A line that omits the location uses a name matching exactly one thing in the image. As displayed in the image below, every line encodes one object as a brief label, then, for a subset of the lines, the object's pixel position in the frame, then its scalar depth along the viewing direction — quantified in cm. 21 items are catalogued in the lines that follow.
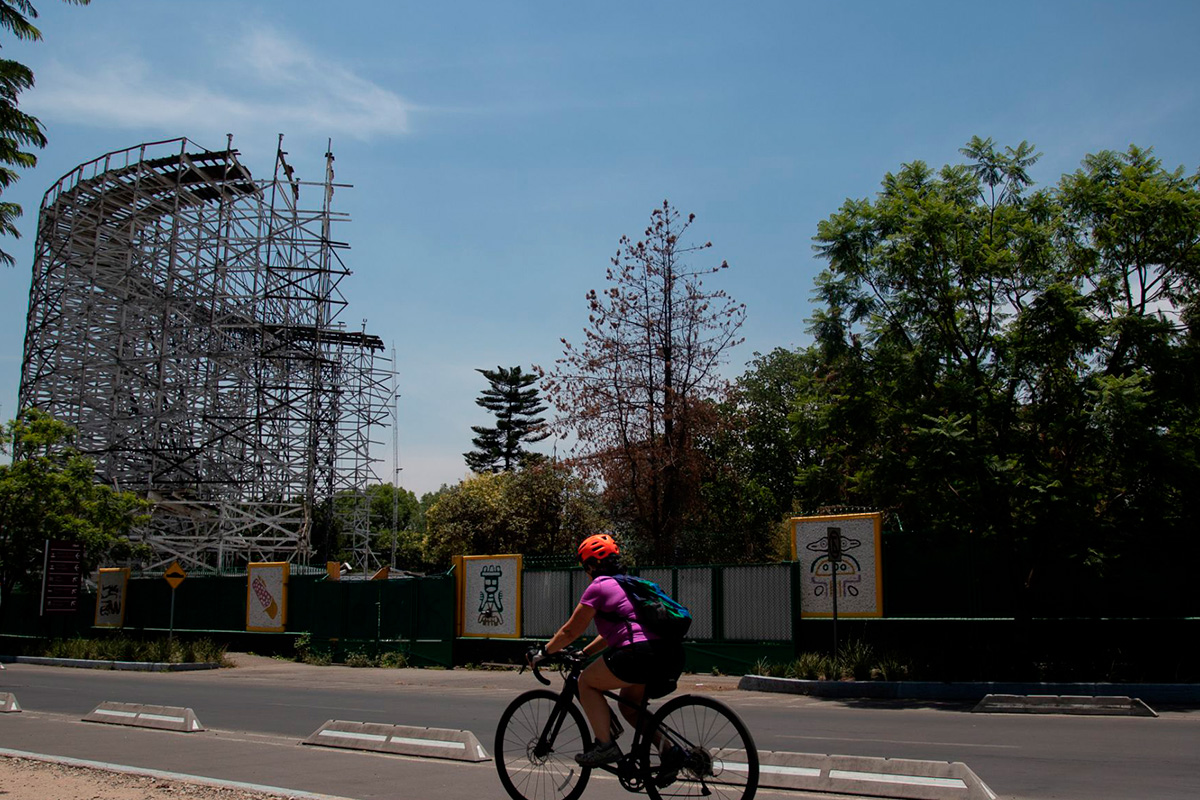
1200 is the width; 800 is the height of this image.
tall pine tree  8812
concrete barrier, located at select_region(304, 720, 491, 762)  906
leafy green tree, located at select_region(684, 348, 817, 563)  4450
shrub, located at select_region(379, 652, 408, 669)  2555
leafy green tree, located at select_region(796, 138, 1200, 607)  1692
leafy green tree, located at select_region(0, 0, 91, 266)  1125
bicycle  589
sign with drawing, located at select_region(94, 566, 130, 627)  3319
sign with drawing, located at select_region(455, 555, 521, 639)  2423
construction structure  4469
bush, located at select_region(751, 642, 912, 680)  1781
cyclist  594
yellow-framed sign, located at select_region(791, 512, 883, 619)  1933
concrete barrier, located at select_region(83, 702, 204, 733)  1143
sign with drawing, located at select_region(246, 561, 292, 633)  2880
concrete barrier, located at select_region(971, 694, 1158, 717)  1298
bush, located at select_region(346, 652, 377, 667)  2608
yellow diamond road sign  2750
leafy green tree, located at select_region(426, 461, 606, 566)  4609
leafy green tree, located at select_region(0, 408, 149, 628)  3225
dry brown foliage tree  3228
